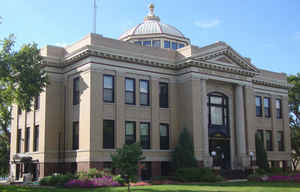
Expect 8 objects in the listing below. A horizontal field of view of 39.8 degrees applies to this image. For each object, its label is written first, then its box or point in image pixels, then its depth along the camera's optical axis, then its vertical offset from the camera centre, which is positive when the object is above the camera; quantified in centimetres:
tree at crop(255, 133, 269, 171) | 4216 -170
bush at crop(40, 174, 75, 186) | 2955 -285
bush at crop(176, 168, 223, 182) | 3353 -294
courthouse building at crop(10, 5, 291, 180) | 3462 +293
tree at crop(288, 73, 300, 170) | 5959 +386
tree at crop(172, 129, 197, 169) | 3584 -121
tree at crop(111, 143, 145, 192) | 2300 -119
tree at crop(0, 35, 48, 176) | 3244 +524
